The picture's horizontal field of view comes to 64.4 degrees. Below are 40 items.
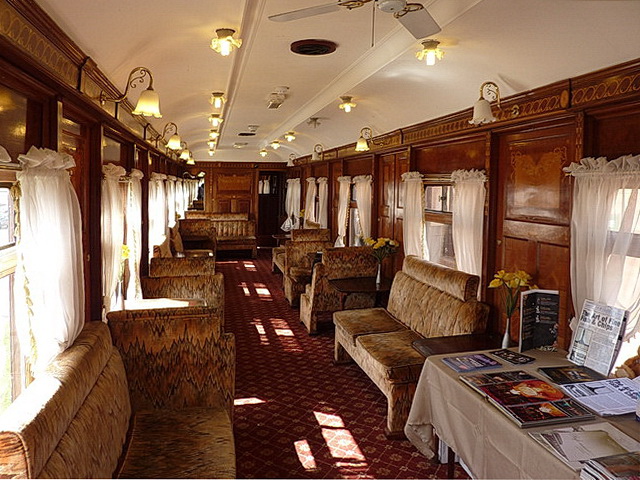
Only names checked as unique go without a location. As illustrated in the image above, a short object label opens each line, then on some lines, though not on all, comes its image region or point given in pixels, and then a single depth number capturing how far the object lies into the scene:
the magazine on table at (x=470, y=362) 2.82
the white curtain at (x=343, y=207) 9.28
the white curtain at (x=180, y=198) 12.20
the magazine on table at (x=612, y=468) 1.76
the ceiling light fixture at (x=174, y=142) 6.05
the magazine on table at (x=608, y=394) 2.32
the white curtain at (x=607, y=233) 3.00
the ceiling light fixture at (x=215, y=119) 7.87
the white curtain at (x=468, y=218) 4.76
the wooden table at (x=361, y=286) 5.71
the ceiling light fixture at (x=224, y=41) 3.66
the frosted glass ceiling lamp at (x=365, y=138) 6.56
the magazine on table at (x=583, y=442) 1.94
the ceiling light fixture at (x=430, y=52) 3.62
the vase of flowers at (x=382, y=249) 6.38
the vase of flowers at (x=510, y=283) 3.46
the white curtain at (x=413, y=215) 6.15
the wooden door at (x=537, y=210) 3.76
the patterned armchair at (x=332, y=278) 6.17
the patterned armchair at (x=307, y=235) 9.53
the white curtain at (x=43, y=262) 2.54
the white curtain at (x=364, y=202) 8.02
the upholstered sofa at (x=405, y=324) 3.71
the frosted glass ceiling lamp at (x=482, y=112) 3.69
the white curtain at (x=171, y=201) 9.53
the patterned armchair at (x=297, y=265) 7.52
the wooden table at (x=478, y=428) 2.06
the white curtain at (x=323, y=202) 10.78
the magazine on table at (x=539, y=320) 3.08
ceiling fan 2.26
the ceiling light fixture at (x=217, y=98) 6.01
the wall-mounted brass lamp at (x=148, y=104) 3.47
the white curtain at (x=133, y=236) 5.59
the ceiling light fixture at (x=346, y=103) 5.67
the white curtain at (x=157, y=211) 7.34
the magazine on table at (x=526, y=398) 2.22
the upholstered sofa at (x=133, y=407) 1.79
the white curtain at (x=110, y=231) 4.18
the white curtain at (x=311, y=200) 11.81
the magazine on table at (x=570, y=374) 2.65
